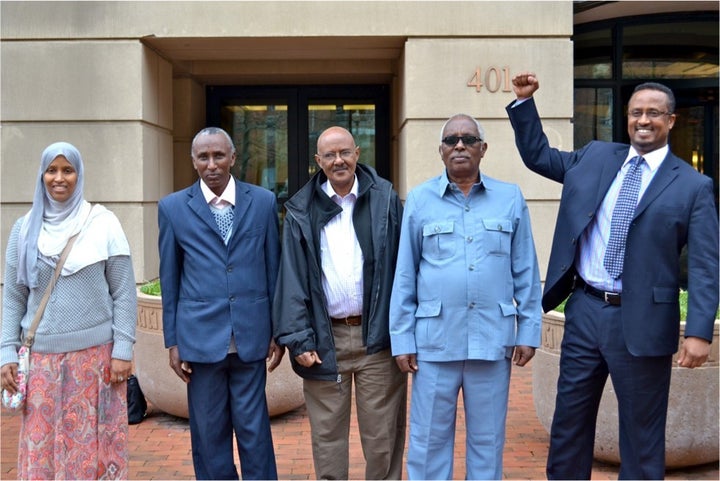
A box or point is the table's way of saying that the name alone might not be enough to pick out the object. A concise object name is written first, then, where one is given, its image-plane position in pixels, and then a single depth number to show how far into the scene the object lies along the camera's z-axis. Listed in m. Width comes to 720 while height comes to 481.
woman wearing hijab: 3.93
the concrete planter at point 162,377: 6.25
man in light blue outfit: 3.89
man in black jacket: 4.08
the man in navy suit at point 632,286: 3.79
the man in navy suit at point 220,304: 4.16
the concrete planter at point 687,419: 4.98
